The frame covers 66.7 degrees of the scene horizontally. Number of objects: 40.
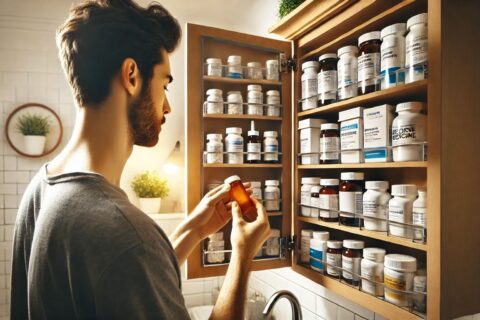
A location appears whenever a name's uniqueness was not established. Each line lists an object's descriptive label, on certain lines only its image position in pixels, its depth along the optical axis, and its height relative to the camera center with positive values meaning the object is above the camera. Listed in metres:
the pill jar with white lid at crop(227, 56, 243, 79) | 1.37 +0.35
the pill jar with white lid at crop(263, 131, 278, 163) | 1.40 +0.05
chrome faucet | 1.22 -0.50
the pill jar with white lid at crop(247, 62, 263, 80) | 1.40 +0.34
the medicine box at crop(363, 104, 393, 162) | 1.03 +0.08
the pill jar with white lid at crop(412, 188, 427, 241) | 0.90 -0.14
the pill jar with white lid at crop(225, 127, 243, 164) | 1.35 +0.05
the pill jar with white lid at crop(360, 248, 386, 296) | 1.05 -0.32
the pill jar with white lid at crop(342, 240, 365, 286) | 1.14 -0.32
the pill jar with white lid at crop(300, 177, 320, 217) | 1.34 -0.12
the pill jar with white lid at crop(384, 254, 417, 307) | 0.95 -0.31
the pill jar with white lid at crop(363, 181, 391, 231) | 1.05 -0.13
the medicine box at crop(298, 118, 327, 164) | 1.33 +0.08
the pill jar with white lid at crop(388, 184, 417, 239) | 0.96 -0.13
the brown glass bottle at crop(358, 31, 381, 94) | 1.06 +0.28
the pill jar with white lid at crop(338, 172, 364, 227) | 1.14 -0.12
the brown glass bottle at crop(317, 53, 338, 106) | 1.23 +0.27
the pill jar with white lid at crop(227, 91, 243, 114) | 1.37 +0.21
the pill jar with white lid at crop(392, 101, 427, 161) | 0.94 +0.07
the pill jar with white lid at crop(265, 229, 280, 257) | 1.42 -0.33
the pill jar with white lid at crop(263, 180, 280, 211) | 1.41 -0.14
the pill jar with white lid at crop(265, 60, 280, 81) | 1.41 +0.35
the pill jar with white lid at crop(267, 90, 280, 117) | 1.40 +0.22
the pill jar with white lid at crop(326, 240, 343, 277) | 1.21 -0.33
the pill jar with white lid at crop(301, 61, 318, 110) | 1.31 +0.28
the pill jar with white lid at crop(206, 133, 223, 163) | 1.32 +0.04
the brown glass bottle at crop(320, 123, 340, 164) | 1.23 +0.05
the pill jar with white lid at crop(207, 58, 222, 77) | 1.33 +0.34
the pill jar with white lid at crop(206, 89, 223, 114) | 1.32 +0.21
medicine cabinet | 0.86 +0.07
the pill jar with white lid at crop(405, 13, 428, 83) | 0.90 +0.28
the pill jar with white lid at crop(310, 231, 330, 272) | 1.28 -0.32
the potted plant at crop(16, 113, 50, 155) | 2.47 +0.20
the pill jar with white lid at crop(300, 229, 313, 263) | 1.36 -0.32
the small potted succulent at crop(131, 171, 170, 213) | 2.50 -0.21
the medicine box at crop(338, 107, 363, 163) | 1.13 +0.08
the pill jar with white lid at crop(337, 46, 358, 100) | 1.15 +0.28
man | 0.54 -0.08
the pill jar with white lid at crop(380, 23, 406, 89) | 0.98 +0.29
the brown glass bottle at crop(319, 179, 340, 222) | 1.23 -0.14
